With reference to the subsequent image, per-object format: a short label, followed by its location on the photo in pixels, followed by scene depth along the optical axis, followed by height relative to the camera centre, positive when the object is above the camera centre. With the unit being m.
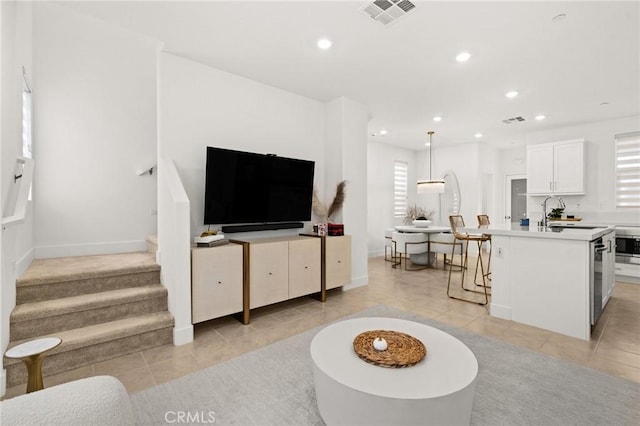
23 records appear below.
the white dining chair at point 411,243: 5.71 -0.61
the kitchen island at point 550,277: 2.78 -0.66
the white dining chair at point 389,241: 6.64 -0.71
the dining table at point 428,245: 5.75 -0.67
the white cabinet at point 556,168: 5.61 +0.87
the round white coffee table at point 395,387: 1.33 -0.83
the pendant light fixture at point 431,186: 6.51 +0.56
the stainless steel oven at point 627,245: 4.73 -0.53
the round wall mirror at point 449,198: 7.96 +0.37
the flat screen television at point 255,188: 3.24 +0.28
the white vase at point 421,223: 6.13 -0.24
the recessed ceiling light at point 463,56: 3.17 +1.69
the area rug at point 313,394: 1.75 -1.21
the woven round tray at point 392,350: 1.59 -0.80
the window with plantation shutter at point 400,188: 8.02 +0.65
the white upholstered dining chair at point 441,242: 5.69 -0.59
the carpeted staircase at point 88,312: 2.27 -0.87
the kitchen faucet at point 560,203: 5.99 +0.18
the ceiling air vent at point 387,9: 2.39 +1.68
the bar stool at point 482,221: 4.45 -0.14
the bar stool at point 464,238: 3.84 -0.36
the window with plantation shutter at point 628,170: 5.23 +0.76
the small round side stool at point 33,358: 1.48 -0.75
